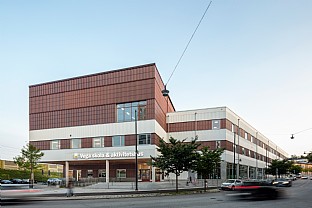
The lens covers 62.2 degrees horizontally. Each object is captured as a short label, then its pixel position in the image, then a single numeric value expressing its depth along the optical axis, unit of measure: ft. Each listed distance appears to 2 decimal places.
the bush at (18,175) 202.20
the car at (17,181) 161.36
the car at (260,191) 60.64
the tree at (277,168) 237.20
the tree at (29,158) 155.73
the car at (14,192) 53.15
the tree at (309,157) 211.66
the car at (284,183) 134.55
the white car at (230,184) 100.94
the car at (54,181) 145.55
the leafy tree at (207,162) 99.28
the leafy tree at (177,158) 91.74
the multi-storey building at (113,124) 141.36
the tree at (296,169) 397.34
